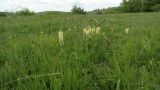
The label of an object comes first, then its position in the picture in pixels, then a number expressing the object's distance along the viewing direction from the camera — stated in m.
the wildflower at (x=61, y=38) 1.56
